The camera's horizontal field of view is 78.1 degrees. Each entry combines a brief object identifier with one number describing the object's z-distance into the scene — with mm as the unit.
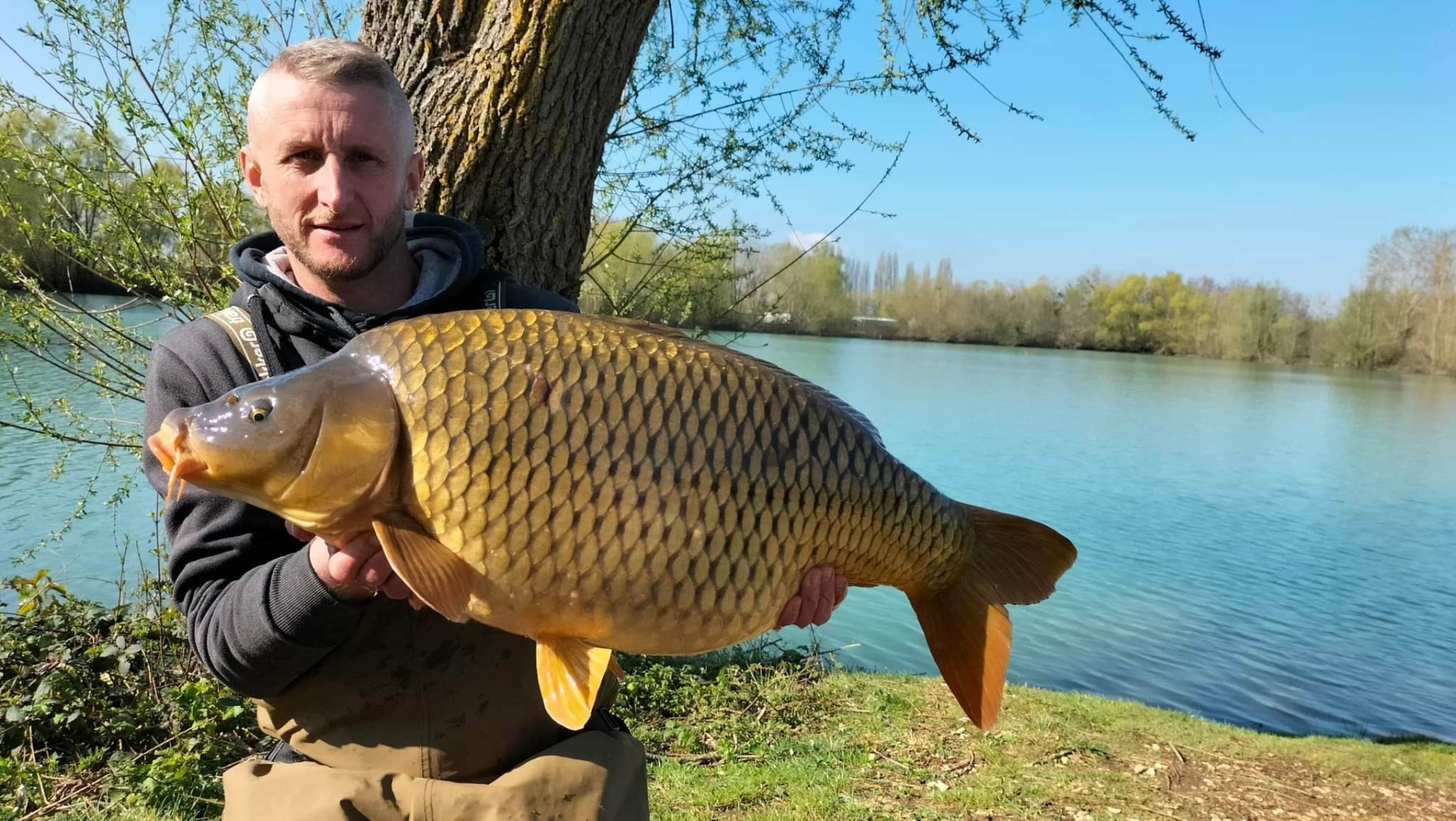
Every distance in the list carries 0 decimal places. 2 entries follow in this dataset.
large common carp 1017
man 1276
